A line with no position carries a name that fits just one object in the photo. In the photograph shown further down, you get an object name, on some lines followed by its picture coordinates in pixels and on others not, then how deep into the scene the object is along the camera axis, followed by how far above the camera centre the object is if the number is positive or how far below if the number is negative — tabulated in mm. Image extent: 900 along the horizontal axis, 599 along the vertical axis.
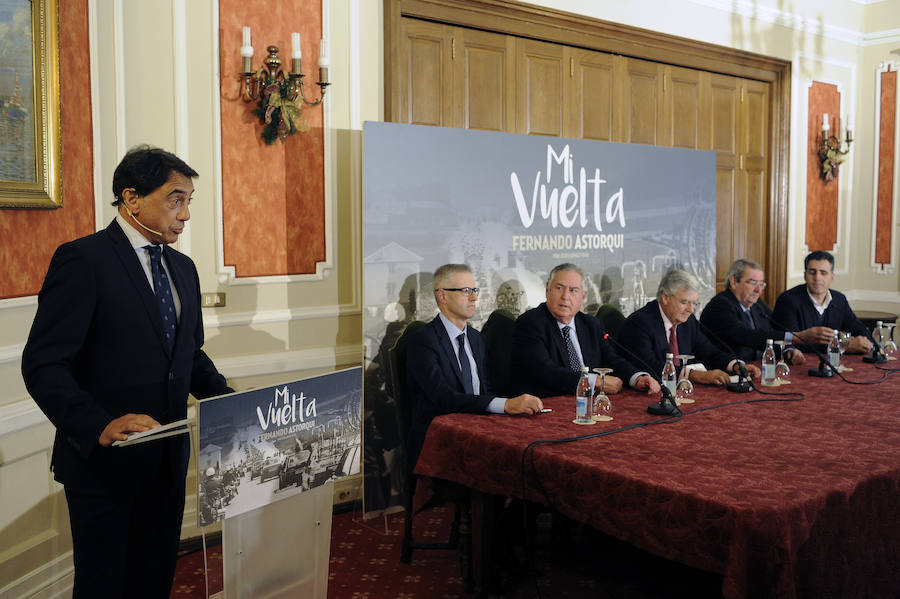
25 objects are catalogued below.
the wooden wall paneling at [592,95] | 5629 +1139
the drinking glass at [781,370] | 3895 -537
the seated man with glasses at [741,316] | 4879 -359
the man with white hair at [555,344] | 3783 -411
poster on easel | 2010 -487
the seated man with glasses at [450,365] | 3217 -464
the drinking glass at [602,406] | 3109 -566
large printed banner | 4195 +210
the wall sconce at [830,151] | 7340 +956
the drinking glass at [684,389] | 3465 -558
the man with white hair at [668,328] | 4059 -363
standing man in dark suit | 2045 -303
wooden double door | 4875 +1083
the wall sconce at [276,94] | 4043 +813
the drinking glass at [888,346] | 4531 -491
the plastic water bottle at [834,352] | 4223 -489
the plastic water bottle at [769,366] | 3789 -503
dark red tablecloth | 2135 -662
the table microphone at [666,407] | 3158 -580
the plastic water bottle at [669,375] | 3387 -489
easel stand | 2213 -821
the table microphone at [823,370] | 3986 -554
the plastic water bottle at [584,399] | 3021 -524
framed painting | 2865 +544
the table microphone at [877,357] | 4402 -537
